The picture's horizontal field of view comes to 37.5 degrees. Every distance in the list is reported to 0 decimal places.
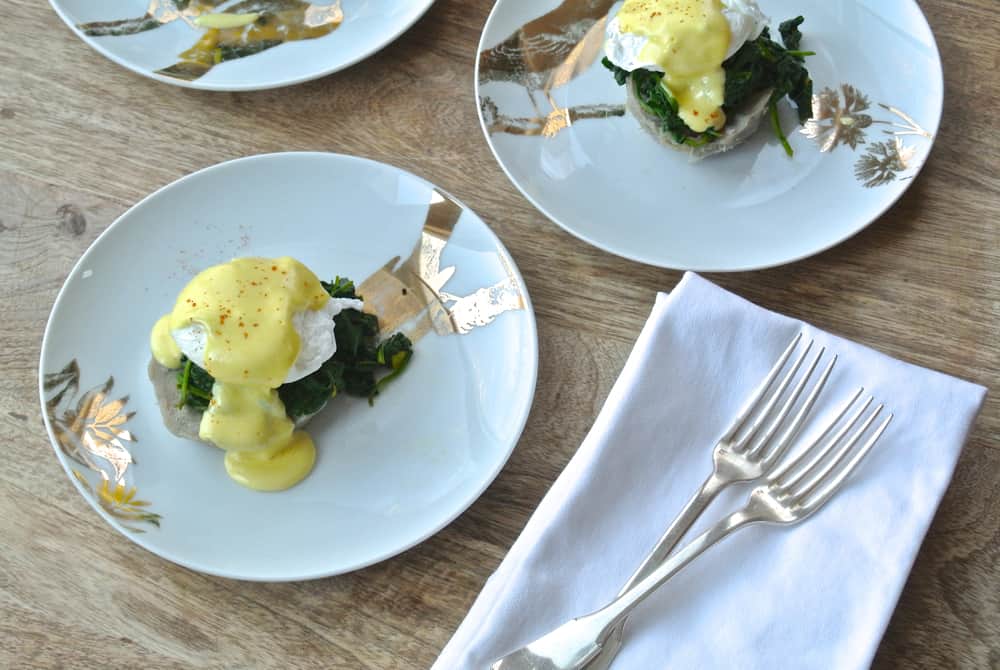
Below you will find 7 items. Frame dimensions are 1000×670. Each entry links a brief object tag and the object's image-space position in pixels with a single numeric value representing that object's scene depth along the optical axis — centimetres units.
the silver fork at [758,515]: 54
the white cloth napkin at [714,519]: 54
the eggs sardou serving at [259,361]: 60
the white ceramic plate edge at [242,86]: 69
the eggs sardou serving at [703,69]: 65
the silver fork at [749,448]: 56
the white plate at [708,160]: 65
